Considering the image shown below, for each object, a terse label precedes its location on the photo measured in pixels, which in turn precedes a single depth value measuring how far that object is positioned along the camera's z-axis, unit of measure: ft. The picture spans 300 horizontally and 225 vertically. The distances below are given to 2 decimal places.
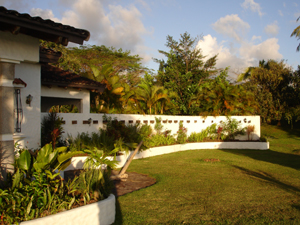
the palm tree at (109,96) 49.37
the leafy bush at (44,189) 13.20
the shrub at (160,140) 47.60
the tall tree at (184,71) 71.15
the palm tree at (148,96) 56.13
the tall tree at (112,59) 108.68
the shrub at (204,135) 58.18
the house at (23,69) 15.82
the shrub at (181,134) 54.55
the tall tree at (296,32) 73.77
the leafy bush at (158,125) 51.96
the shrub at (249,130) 61.99
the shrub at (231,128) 61.71
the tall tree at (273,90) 90.22
